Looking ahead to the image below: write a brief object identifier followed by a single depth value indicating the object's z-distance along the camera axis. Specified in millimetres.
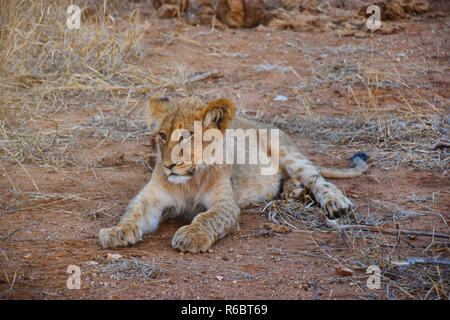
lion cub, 6437
